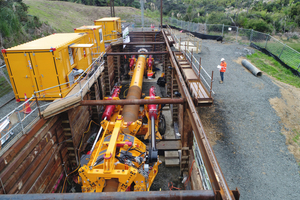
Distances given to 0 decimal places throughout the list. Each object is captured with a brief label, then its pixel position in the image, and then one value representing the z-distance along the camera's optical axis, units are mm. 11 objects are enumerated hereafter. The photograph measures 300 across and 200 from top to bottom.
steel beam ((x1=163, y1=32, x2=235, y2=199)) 3920
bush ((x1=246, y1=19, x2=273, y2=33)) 29006
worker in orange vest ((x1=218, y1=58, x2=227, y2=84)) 14118
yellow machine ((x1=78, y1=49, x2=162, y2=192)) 6141
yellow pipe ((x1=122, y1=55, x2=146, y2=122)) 10559
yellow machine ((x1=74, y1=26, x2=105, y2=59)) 14168
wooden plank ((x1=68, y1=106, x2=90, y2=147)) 9391
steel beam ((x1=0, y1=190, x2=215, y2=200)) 3895
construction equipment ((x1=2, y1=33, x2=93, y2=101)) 8180
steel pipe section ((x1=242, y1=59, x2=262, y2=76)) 15906
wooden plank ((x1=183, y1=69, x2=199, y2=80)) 11086
